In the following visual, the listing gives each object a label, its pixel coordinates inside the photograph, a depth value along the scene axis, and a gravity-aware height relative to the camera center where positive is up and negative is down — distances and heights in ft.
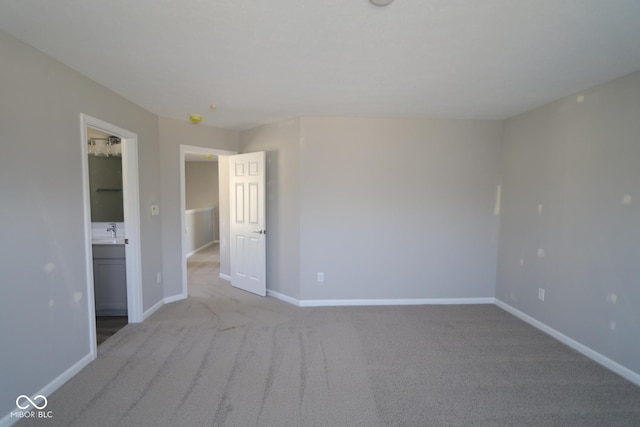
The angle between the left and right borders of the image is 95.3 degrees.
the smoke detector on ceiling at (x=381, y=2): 4.82 +3.25
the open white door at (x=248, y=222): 13.46 -1.27
